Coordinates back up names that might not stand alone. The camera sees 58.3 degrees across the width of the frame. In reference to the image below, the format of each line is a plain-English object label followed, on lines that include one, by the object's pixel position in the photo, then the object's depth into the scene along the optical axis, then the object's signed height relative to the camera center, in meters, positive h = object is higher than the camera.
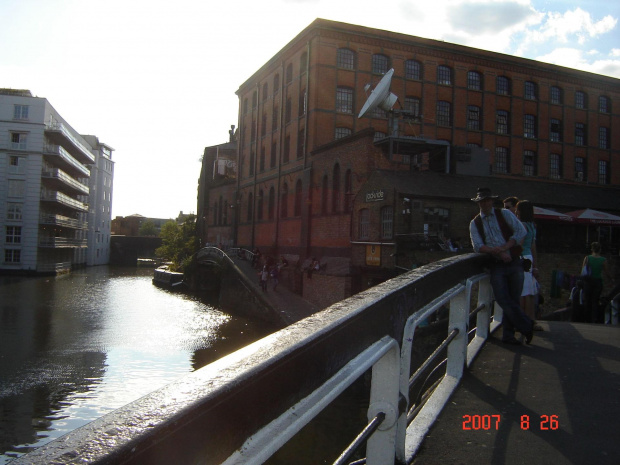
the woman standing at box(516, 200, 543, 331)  6.27 +0.06
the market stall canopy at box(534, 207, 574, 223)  21.51 +1.76
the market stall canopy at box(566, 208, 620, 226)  22.14 +1.81
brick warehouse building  23.41 +7.23
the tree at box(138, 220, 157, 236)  115.31 +3.20
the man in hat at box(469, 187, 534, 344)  4.77 +0.04
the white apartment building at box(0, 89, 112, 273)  45.38 +5.15
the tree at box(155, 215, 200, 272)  55.09 +0.40
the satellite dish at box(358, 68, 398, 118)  24.61 +7.00
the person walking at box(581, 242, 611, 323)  8.68 -0.37
